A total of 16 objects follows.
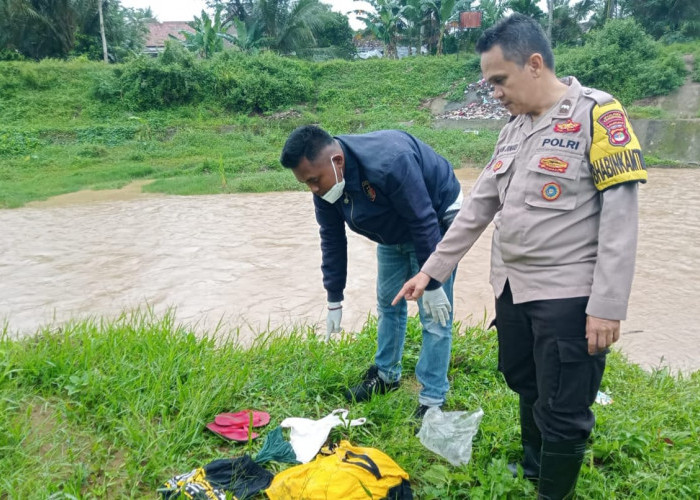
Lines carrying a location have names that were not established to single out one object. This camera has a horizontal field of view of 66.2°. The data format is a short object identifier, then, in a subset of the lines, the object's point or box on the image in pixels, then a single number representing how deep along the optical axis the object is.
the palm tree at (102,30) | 24.13
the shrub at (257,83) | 21.42
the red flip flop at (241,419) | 2.39
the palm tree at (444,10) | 25.28
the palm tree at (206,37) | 24.98
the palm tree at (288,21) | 25.23
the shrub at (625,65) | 18.11
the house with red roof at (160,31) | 36.55
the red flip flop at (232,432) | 2.30
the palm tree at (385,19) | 26.66
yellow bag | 1.86
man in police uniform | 1.50
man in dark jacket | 2.35
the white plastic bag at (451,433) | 2.18
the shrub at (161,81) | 20.75
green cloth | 2.19
